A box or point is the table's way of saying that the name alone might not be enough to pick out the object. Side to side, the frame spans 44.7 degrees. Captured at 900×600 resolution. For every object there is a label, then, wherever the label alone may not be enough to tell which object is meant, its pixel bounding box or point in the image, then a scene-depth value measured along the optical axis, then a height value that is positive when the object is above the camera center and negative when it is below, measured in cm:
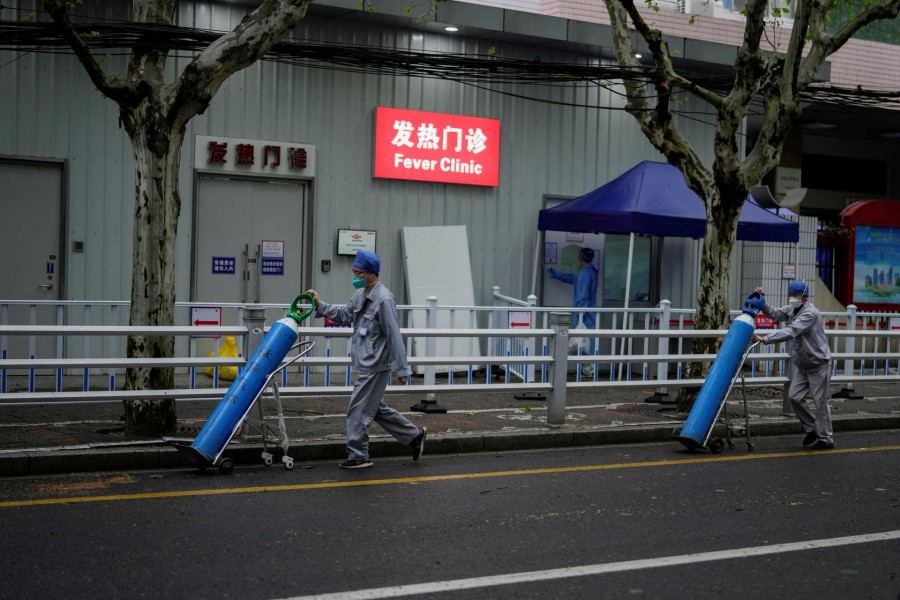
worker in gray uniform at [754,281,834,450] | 1159 -73
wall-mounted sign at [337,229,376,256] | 1662 +55
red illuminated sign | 1694 +209
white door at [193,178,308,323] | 1584 +46
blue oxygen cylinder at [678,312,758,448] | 1087 -96
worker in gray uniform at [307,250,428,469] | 951 -64
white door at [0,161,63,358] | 1459 +33
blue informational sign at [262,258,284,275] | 1623 +11
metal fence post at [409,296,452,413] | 1268 -90
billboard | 2222 +60
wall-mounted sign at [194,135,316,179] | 1562 +168
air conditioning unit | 2311 +593
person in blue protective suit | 1791 +1
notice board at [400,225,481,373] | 1691 +19
